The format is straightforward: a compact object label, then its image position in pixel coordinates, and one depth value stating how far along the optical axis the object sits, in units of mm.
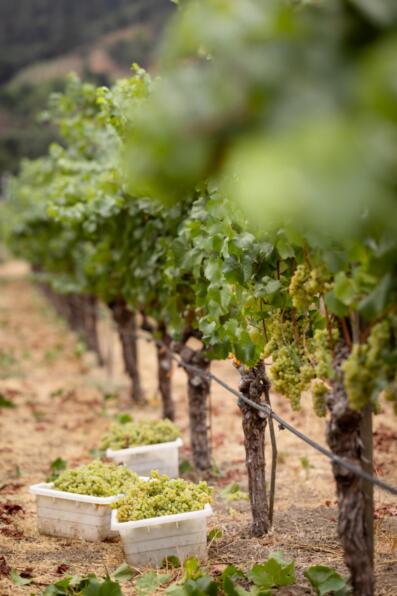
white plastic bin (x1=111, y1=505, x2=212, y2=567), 9656
